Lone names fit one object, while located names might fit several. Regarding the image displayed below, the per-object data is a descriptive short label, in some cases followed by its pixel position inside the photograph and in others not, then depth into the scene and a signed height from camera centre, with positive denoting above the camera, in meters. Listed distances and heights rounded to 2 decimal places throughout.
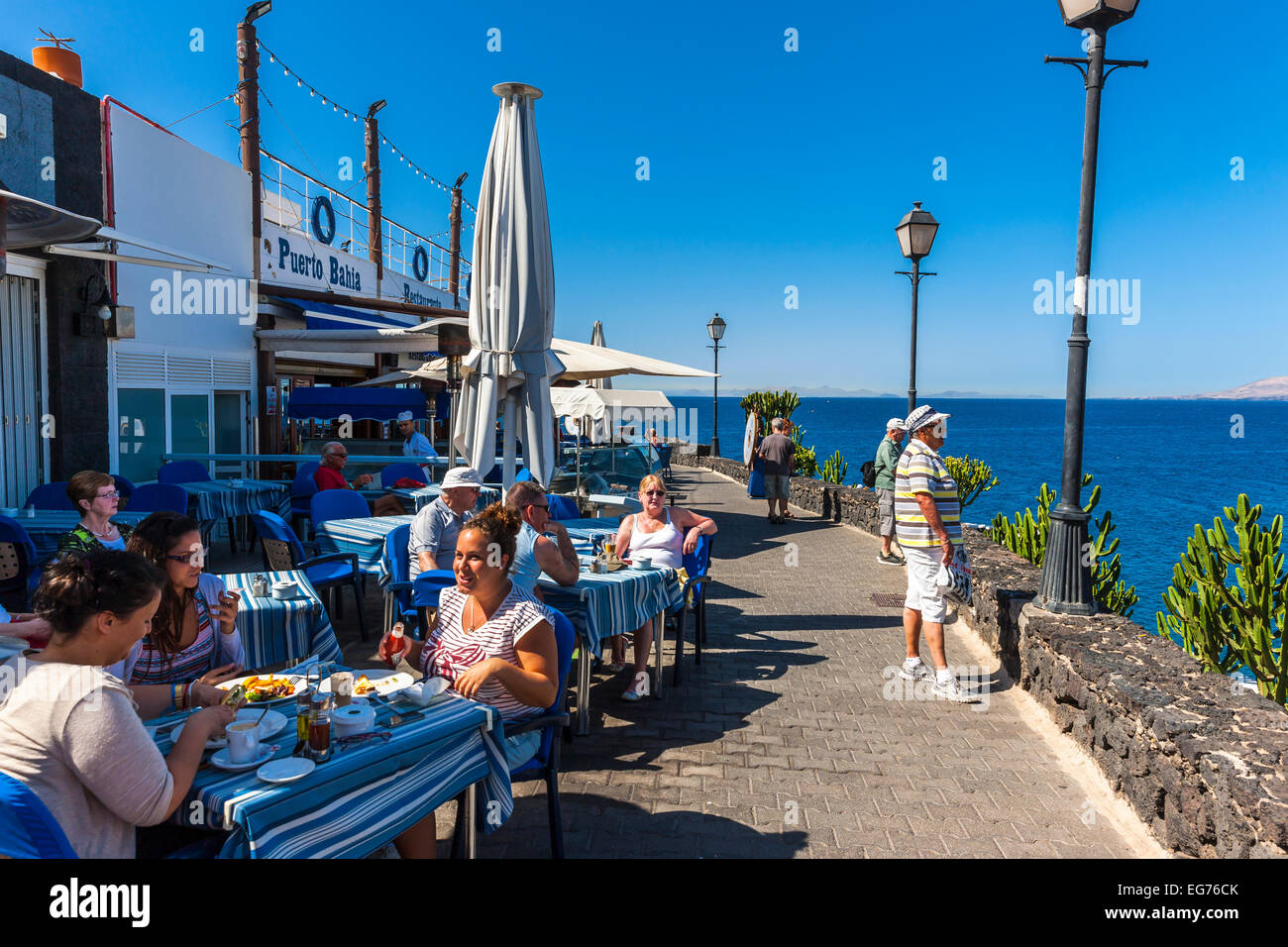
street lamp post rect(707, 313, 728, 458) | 21.69 +2.85
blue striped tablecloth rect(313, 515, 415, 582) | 6.32 -0.88
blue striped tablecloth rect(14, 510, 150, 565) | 5.71 -0.75
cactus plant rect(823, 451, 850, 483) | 17.09 -0.73
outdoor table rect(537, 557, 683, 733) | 4.51 -1.02
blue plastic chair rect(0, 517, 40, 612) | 5.20 -0.91
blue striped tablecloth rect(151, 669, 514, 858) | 2.06 -1.04
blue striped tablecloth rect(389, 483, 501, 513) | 8.46 -0.70
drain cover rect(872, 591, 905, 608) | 7.91 -1.64
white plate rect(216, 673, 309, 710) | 2.78 -0.94
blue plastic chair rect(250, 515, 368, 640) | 6.04 -1.01
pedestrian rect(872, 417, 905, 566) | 9.85 -0.54
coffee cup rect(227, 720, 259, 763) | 2.27 -0.91
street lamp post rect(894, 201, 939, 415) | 9.66 +2.48
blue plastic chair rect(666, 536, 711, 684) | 5.81 -1.10
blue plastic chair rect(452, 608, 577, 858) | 3.09 -1.30
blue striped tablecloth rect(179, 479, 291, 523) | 8.24 -0.78
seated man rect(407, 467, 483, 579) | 5.10 -0.60
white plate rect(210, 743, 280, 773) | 2.23 -0.95
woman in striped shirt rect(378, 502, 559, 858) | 3.05 -0.84
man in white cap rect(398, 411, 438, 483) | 11.44 -0.25
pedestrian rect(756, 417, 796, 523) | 13.05 -0.45
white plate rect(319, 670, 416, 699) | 2.86 -0.94
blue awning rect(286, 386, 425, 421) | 12.59 +0.40
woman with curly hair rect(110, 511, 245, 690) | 3.14 -0.80
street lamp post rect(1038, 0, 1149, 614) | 5.07 +0.06
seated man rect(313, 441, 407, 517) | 7.96 -0.49
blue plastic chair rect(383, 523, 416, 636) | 5.43 -0.90
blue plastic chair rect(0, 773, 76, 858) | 1.68 -0.86
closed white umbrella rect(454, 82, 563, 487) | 6.10 +1.19
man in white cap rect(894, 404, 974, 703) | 5.19 -0.59
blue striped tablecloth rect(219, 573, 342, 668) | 4.00 -1.03
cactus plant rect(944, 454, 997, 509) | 15.04 -0.77
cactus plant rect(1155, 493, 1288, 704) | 5.30 -1.12
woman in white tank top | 5.57 -0.72
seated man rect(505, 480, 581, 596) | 4.47 -0.66
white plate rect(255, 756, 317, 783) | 2.16 -0.94
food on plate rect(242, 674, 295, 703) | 2.84 -0.95
